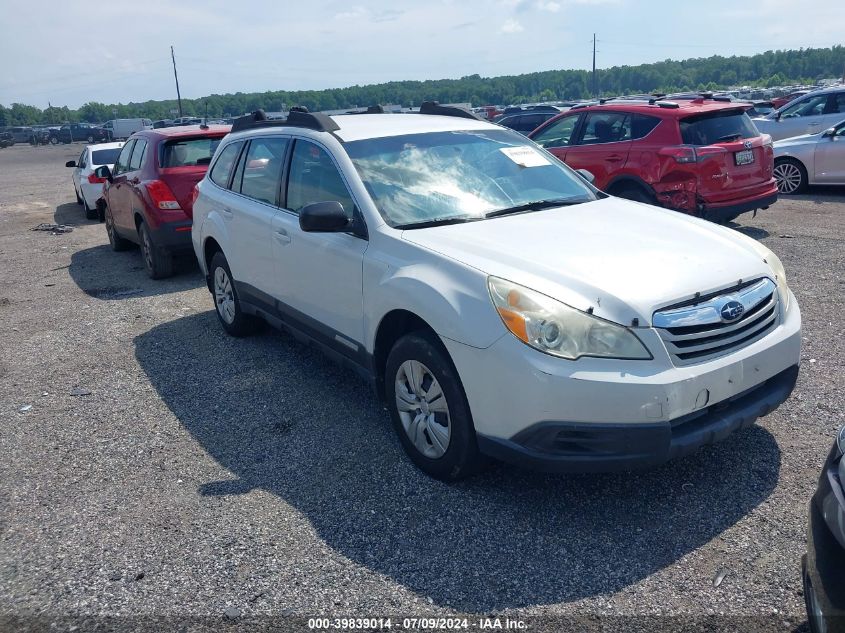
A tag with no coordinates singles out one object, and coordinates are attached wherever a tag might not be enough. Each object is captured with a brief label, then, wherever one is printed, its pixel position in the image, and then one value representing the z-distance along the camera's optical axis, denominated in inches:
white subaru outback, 122.9
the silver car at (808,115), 553.9
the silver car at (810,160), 455.5
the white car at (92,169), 565.3
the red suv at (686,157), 330.3
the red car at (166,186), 337.7
